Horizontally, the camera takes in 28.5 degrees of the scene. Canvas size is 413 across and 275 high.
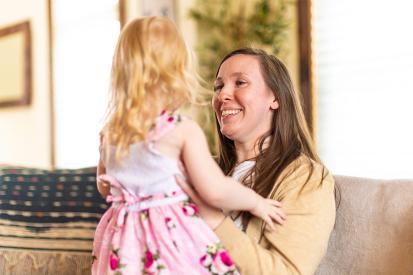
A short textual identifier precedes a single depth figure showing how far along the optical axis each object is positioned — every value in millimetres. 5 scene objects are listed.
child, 1609
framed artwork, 5236
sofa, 1980
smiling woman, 1735
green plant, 3440
